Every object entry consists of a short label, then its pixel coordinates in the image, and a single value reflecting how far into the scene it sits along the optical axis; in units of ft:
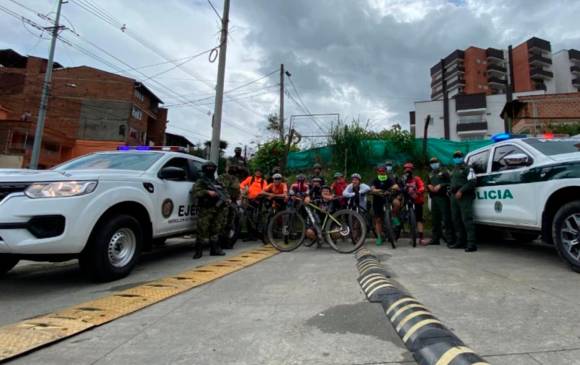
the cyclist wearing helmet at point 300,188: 22.35
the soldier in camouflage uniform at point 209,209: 19.16
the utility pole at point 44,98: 51.24
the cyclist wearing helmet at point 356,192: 23.01
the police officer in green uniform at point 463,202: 19.30
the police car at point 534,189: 13.84
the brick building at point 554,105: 86.74
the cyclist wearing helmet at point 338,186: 25.39
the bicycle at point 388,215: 21.49
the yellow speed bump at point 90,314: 8.10
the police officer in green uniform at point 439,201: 21.55
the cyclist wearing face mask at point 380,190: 22.20
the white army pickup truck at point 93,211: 11.68
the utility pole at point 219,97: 35.14
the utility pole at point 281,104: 75.24
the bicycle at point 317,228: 20.48
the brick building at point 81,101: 124.67
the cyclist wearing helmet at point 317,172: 25.61
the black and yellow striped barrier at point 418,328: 6.62
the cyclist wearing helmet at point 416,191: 22.25
